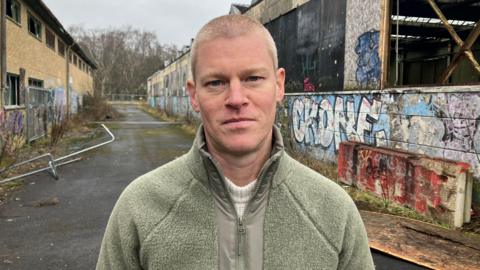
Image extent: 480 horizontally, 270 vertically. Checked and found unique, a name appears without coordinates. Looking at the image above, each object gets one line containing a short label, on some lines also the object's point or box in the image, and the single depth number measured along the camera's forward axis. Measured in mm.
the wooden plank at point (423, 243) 4273
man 1341
